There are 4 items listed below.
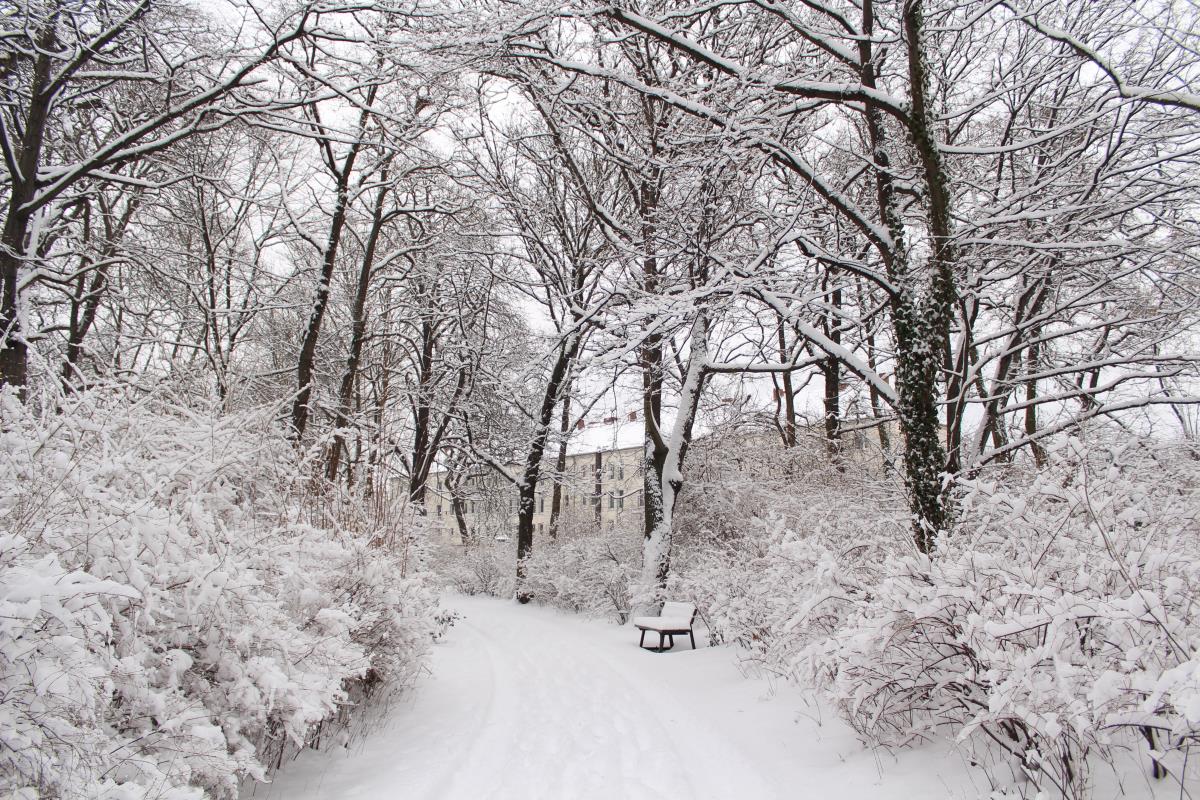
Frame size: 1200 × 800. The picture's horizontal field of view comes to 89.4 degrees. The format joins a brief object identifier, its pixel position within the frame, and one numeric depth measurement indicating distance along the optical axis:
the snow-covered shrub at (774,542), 4.45
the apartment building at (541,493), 19.23
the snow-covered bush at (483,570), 19.02
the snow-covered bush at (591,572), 12.90
